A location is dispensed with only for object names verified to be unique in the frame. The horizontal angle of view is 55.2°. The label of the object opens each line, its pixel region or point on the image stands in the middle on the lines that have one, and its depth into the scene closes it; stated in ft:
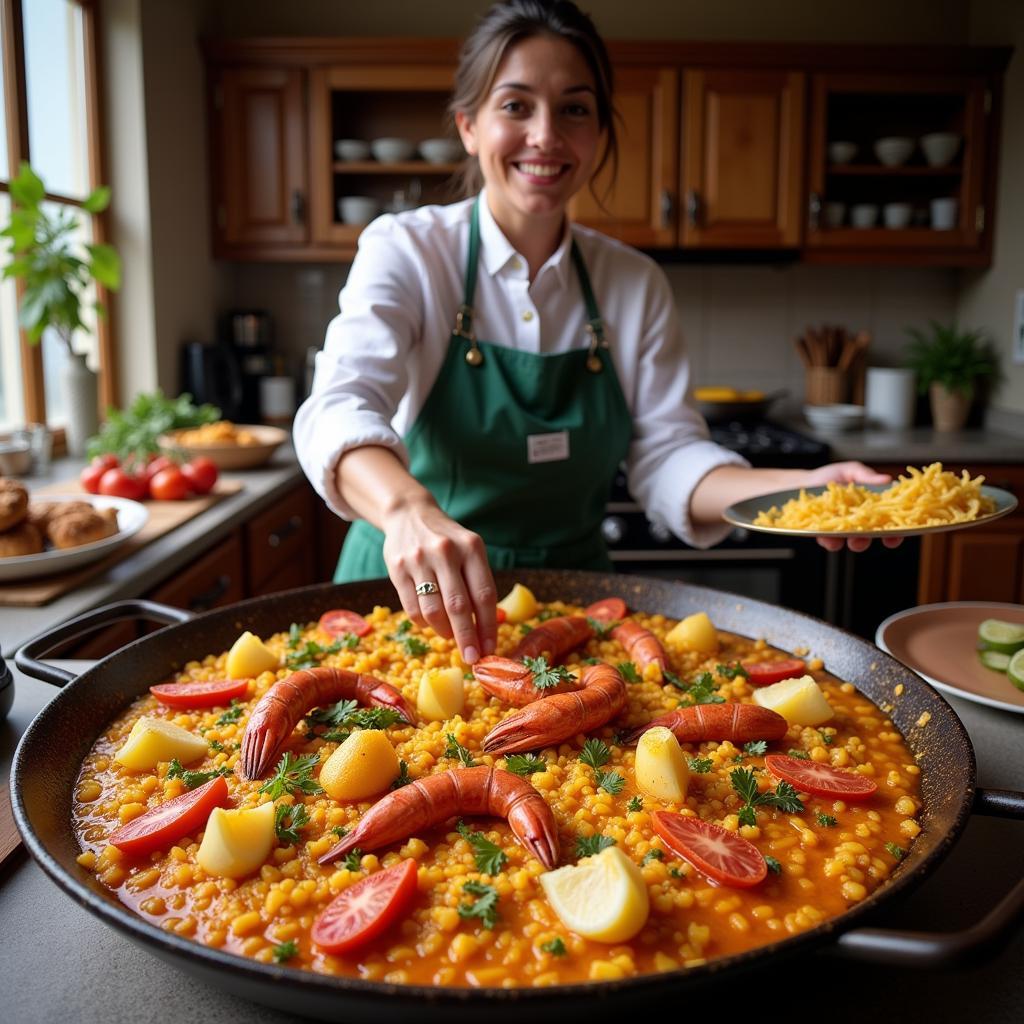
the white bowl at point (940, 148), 15.24
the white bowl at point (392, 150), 14.99
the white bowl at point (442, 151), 14.96
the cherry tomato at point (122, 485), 9.88
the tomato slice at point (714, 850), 3.40
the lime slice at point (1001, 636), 5.11
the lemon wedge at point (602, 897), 3.03
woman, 6.68
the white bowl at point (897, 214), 15.35
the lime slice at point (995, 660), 5.13
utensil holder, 16.35
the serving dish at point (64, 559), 6.69
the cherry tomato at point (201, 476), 10.39
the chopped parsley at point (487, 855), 3.43
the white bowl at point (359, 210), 15.17
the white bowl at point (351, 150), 15.06
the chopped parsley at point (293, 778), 3.88
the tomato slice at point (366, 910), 3.05
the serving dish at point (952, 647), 4.96
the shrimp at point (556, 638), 5.13
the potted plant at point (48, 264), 10.78
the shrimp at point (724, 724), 4.40
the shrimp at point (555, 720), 4.16
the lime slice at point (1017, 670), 4.91
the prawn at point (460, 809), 3.47
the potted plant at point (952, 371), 15.74
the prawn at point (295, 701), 4.06
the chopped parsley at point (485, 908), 3.17
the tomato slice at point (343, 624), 5.69
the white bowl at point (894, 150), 15.20
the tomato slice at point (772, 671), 5.10
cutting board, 6.55
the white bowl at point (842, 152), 15.21
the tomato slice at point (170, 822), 3.53
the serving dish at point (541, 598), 2.49
